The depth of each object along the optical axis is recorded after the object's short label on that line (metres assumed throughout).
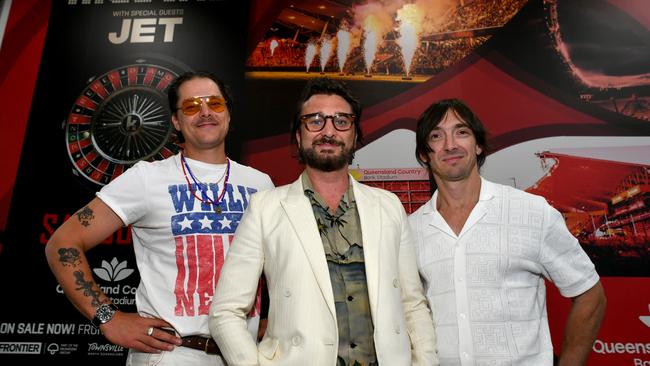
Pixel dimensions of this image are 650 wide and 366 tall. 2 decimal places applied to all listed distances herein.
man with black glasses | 1.26
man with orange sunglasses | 1.57
